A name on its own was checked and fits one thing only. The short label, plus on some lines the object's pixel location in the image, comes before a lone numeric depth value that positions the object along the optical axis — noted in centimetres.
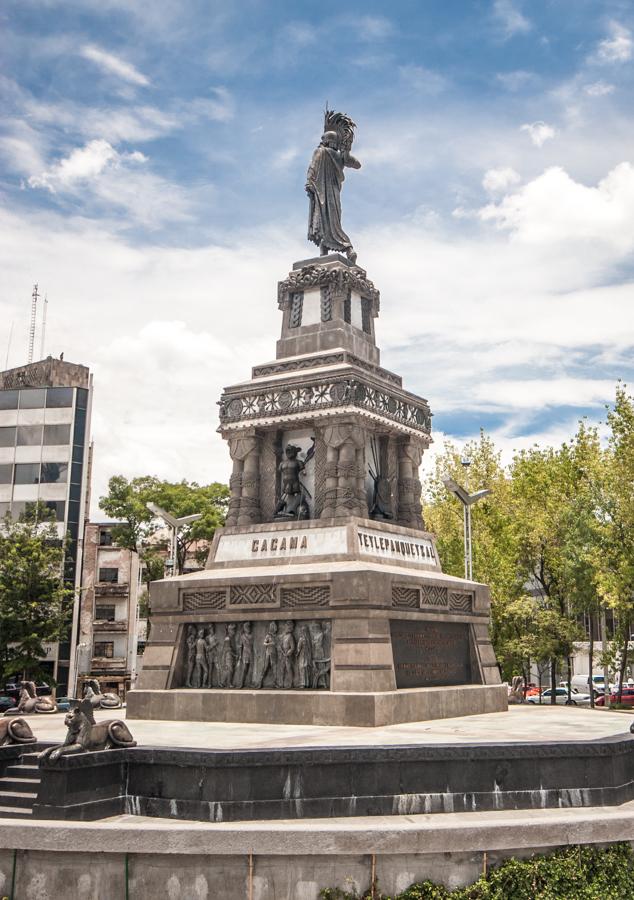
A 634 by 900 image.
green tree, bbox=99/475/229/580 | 4788
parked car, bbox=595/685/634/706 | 4397
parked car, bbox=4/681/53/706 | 5113
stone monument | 1734
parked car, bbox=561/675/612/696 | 6154
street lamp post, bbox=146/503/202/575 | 3631
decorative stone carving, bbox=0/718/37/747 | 1143
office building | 5434
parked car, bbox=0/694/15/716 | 4591
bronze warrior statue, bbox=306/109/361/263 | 2436
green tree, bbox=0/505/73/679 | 4128
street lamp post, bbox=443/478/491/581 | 3191
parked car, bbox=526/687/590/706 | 4650
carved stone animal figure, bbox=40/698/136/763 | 1013
